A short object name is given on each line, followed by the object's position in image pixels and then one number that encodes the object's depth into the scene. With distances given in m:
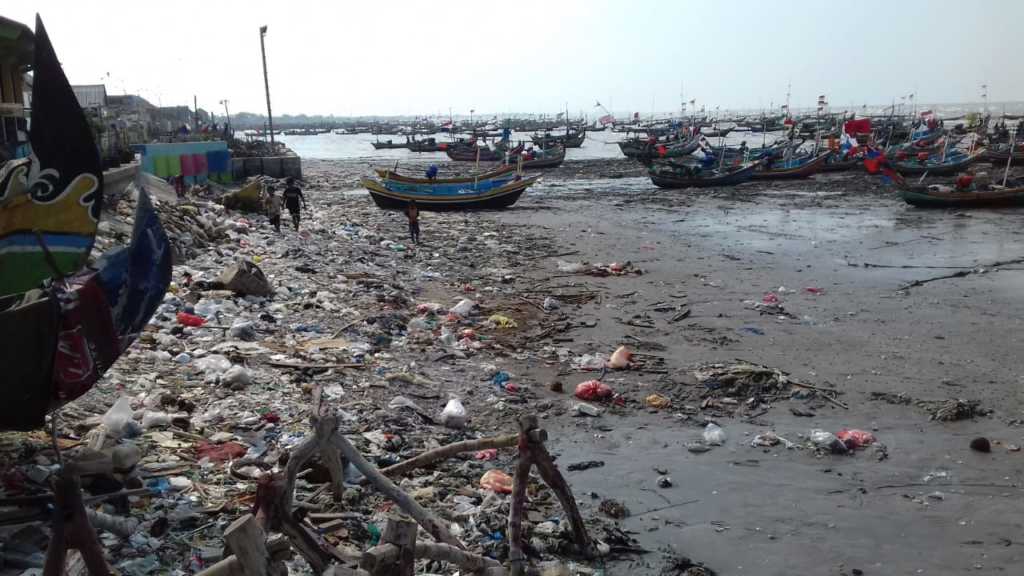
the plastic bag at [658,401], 7.01
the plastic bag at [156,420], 4.98
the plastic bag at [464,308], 9.84
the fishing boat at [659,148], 41.00
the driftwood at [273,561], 2.38
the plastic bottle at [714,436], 6.21
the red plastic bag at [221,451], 4.72
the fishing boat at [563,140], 48.78
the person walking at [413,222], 15.70
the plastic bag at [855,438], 6.12
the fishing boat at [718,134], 67.56
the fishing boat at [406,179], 22.23
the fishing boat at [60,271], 3.60
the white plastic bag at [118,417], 4.70
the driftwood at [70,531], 2.30
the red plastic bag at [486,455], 5.55
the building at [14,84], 11.11
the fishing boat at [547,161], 39.88
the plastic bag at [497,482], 4.97
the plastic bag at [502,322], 9.53
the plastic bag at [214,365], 6.34
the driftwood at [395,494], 3.41
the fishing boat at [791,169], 31.33
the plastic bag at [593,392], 7.15
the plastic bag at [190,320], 7.55
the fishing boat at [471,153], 45.62
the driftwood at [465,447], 4.00
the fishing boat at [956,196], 21.00
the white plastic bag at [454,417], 6.20
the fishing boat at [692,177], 29.53
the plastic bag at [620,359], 8.03
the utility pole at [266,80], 24.40
